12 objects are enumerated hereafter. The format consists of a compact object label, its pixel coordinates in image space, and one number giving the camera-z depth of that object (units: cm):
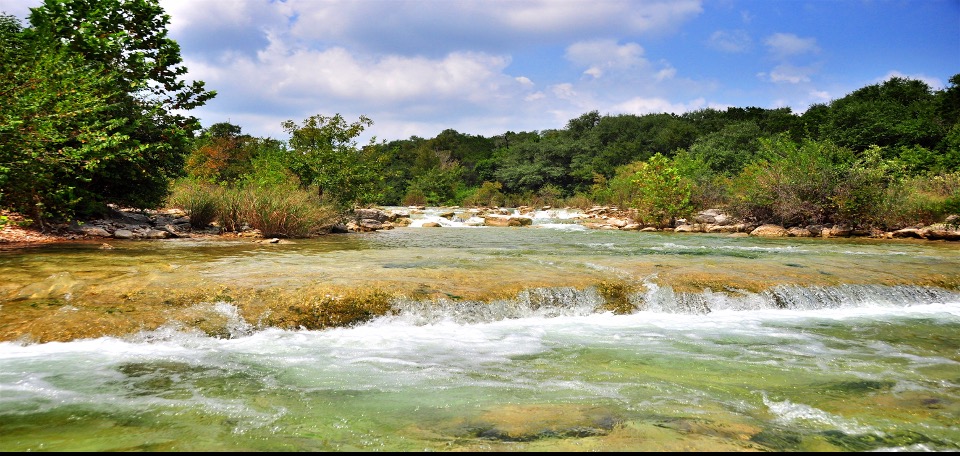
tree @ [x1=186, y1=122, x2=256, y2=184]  3156
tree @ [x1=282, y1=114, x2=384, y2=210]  1884
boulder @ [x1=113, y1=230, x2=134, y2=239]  1215
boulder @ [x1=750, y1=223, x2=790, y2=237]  1819
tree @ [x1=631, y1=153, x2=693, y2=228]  2142
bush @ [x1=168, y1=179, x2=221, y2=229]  1479
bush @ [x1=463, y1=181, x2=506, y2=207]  4528
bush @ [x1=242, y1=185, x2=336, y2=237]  1453
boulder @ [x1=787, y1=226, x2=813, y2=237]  1788
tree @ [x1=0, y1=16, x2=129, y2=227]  785
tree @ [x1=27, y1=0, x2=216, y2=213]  1134
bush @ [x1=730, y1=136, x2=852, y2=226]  1794
